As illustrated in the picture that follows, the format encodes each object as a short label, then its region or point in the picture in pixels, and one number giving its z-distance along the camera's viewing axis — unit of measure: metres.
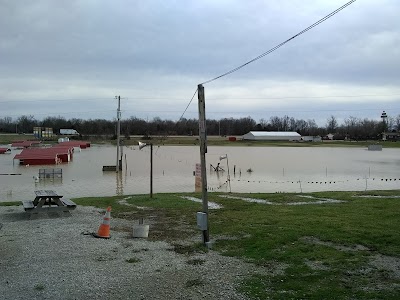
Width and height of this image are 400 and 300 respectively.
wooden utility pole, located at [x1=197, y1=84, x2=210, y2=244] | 8.83
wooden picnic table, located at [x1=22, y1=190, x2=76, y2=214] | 12.28
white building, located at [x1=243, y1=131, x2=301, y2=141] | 159.75
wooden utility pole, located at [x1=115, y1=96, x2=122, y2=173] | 43.03
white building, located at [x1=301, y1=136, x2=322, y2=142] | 160.45
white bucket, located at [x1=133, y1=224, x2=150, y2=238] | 9.38
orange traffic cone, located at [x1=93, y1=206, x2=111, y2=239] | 9.40
